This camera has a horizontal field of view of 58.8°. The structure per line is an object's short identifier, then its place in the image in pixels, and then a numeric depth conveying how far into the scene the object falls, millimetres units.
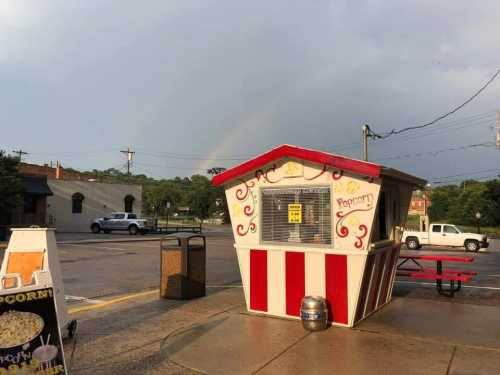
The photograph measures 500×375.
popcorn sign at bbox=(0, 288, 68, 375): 3352
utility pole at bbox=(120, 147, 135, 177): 71062
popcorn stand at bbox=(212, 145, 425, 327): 6008
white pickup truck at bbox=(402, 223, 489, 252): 26844
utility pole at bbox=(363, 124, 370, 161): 28528
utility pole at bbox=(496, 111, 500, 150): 24406
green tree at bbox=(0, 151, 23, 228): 26578
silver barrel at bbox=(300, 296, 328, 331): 5785
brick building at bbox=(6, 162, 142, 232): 36281
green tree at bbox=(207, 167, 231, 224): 85244
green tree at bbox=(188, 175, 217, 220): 91106
